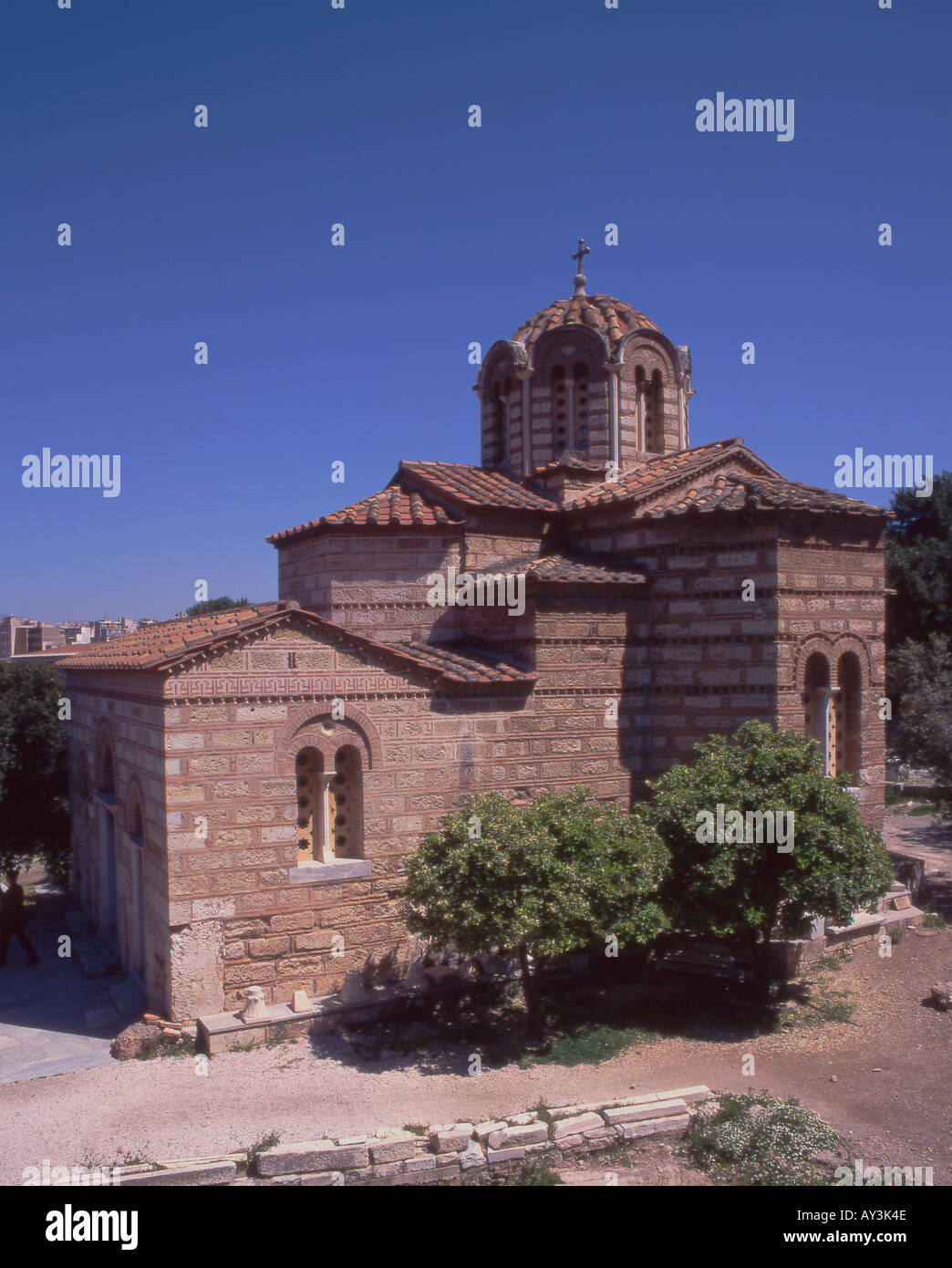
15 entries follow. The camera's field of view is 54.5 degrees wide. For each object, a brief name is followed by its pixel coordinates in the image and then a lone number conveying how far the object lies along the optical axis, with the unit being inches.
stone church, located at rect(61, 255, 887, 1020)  379.9
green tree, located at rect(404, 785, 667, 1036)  348.5
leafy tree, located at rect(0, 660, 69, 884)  647.8
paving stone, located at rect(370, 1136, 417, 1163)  277.1
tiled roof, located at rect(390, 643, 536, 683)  434.6
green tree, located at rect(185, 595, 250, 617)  2153.8
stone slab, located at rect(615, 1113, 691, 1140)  295.3
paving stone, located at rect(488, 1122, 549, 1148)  284.7
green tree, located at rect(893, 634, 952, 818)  564.7
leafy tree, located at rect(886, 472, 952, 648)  1021.8
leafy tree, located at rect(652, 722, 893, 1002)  374.9
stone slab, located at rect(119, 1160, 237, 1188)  263.7
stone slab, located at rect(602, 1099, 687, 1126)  299.0
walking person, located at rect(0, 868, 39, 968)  491.2
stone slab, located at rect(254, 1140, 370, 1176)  271.1
